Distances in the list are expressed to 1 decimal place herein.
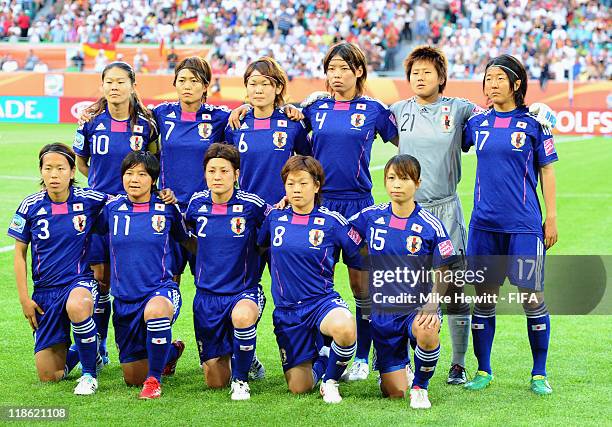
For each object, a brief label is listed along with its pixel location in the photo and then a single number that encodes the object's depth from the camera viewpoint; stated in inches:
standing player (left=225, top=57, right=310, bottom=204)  517.3
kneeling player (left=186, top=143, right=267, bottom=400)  487.8
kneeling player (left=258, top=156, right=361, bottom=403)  475.8
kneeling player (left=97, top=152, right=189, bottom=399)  488.7
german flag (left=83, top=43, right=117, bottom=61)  2524.6
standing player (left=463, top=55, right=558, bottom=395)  478.0
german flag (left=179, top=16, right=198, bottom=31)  2711.6
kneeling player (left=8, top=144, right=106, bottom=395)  493.4
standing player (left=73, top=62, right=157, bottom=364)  522.9
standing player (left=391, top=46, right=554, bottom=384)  501.4
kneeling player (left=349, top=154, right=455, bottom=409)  463.8
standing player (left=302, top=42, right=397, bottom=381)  514.3
